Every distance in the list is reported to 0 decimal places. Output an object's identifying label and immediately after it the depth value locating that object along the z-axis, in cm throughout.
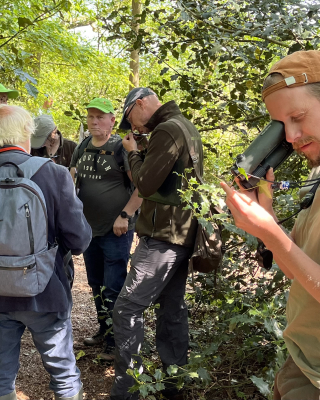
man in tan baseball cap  123
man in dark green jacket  273
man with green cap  369
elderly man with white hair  216
